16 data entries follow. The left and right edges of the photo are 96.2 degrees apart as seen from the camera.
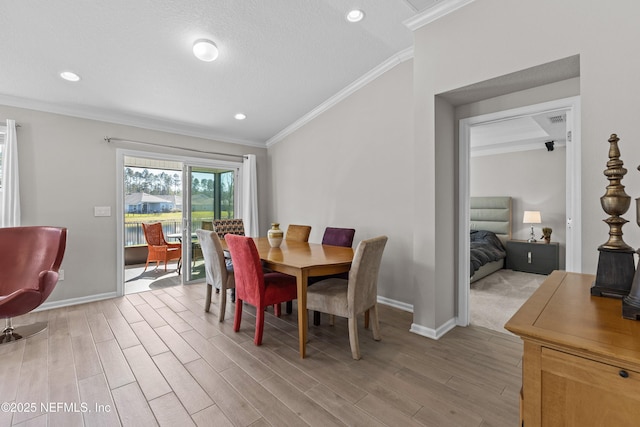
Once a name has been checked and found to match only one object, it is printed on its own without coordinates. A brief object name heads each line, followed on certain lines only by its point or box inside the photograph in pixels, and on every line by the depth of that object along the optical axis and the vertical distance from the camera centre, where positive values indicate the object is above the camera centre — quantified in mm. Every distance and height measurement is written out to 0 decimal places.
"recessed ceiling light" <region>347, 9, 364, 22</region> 2512 +1752
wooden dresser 688 -401
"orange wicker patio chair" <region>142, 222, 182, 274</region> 5309 -653
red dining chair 2467 -649
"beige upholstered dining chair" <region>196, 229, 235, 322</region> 2953 -574
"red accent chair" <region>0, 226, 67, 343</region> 2814 -471
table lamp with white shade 5012 -113
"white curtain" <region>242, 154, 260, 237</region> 5148 +290
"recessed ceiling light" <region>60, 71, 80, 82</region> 2912 +1407
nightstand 4793 -774
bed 4670 -351
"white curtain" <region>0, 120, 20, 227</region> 3133 +335
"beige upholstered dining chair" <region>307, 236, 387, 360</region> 2229 -680
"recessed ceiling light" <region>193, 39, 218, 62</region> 2655 +1525
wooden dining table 2279 -422
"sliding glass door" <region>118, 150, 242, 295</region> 4551 +159
